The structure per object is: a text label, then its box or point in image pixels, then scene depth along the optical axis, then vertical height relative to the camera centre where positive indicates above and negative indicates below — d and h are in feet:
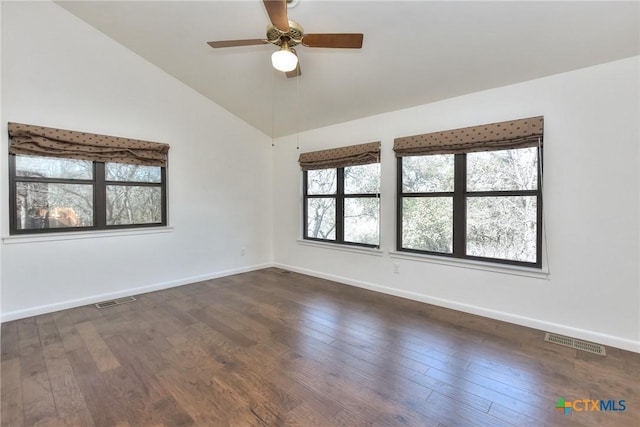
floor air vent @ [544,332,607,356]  8.01 -3.90
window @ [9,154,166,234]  10.38 +0.62
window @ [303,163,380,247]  13.87 +0.31
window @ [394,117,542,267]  9.65 +0.66
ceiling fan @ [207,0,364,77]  7.02 +4.43
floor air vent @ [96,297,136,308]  11.50 -3.83
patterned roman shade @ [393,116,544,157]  9.30 +2.64
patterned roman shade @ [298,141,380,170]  13.24 +2.73
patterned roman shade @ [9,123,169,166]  10.04 +2.55
